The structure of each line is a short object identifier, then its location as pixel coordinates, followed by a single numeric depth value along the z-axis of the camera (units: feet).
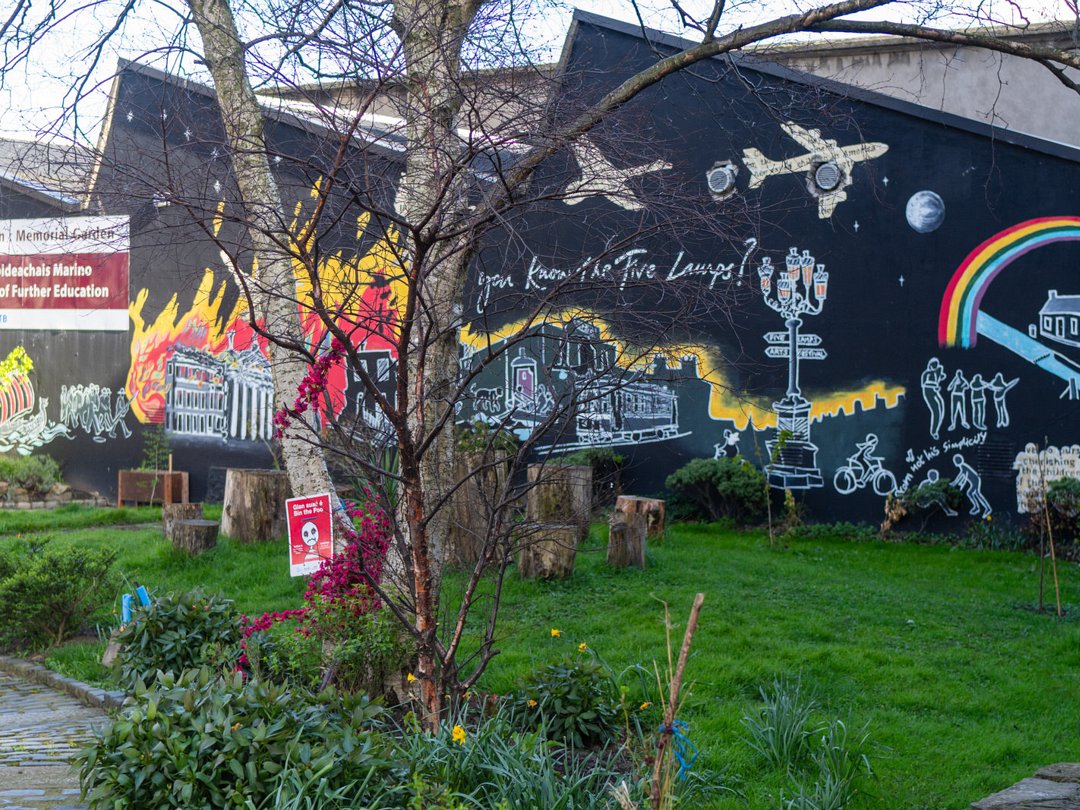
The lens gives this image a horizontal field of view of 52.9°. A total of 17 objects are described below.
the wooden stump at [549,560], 32.71
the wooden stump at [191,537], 37.60
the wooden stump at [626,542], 34.81
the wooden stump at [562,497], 33.01
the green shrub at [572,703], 18.97
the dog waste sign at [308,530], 23.56
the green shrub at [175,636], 22.43
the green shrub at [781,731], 18.19
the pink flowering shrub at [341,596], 20.56
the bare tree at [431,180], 15.51
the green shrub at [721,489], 46.57
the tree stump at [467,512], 27.43
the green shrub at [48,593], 29.45
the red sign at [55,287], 67.31
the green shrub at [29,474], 62.75
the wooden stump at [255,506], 40.75
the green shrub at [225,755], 14.06
